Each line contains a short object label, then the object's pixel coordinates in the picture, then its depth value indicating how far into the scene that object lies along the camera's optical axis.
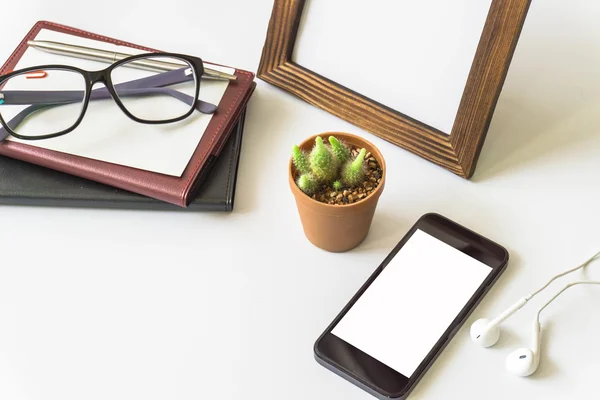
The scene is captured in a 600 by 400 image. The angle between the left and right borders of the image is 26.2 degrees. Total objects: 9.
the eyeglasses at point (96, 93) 0.84
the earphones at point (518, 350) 0.75
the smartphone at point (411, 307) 0.75
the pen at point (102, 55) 0.87
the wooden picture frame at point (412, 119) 0.79
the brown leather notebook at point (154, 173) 0.82
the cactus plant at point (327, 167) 0.76
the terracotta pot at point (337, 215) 0.76
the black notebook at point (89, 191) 0.82
